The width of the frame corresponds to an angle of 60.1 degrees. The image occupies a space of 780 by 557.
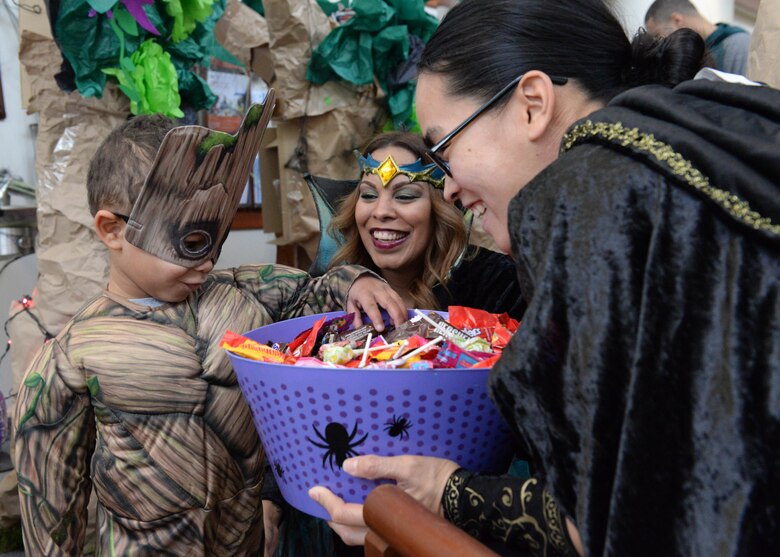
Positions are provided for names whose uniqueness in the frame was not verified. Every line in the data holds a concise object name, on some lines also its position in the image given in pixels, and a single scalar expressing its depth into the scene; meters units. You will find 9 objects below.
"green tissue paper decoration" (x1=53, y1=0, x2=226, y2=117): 2.06
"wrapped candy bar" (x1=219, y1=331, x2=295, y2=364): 1.05
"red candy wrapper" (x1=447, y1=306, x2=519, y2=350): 1.25
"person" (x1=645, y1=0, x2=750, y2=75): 2.66
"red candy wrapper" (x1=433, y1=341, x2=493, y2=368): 1.05
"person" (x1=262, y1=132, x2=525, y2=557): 1.99
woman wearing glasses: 0.61
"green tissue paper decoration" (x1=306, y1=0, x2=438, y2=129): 2.74
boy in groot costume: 1.19
